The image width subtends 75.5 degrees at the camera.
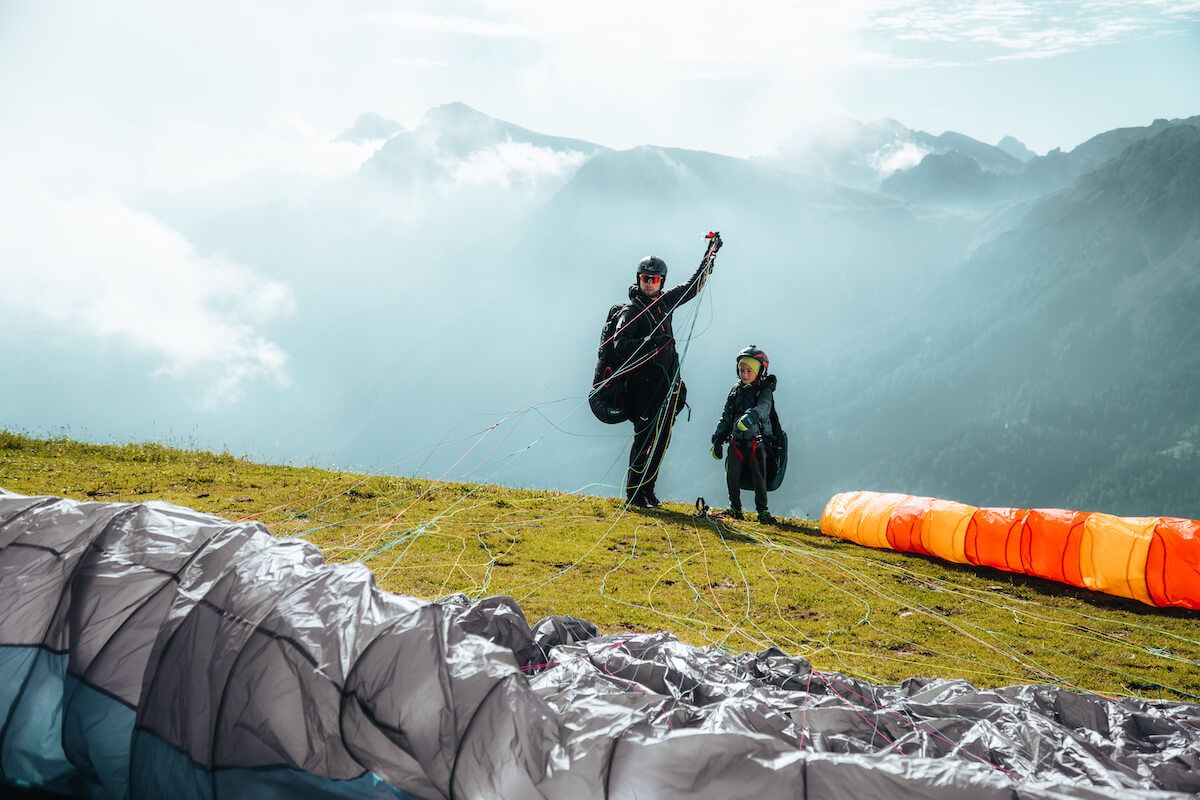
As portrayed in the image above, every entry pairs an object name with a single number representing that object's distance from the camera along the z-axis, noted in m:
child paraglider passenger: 10.47
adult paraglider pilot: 9.74
